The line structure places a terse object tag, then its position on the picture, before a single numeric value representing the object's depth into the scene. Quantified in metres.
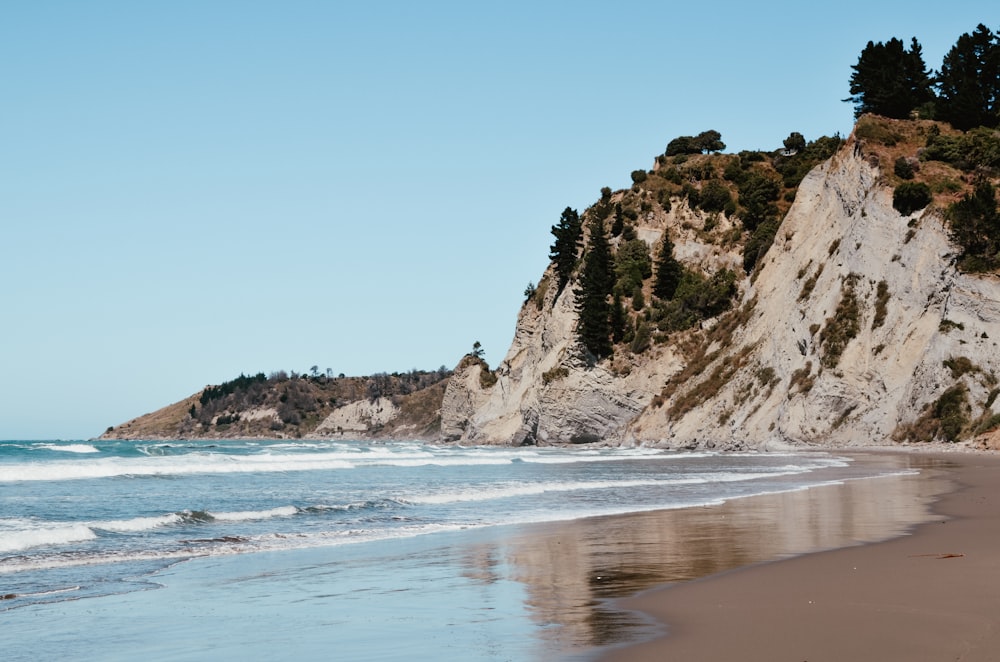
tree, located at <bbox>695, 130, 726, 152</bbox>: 103.19
